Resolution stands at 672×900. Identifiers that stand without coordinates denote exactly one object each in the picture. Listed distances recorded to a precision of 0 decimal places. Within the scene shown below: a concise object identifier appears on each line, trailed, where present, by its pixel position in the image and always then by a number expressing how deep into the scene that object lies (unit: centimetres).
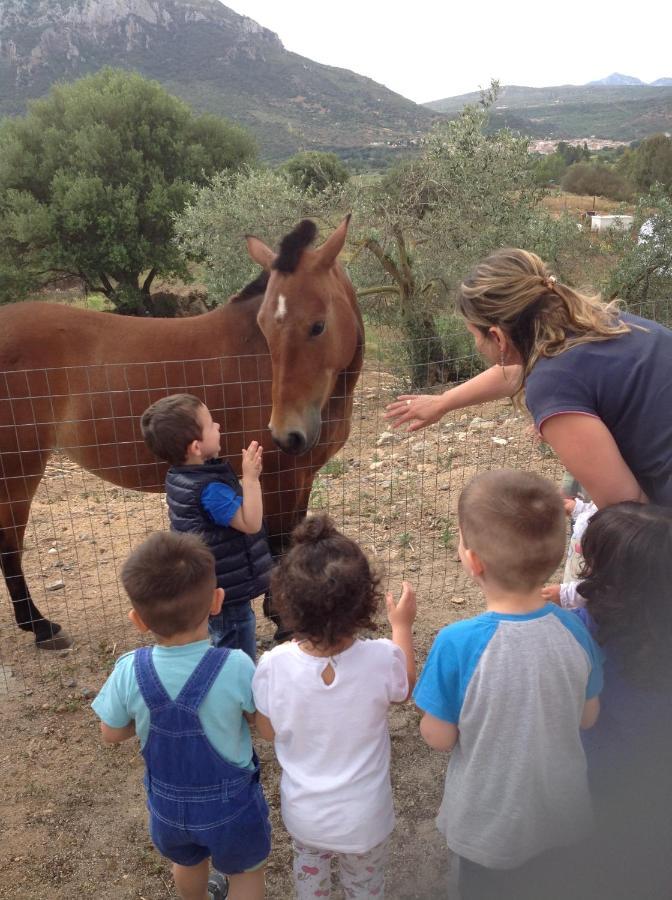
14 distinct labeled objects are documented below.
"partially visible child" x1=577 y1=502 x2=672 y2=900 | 160
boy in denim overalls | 163
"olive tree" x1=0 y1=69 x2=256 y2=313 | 1777
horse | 345
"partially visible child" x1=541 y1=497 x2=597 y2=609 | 198
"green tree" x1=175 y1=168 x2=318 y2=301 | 1062
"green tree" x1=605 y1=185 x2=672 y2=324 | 898
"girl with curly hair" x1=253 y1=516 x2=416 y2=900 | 155
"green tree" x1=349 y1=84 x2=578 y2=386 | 964
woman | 177
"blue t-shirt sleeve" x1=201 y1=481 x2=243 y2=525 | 232
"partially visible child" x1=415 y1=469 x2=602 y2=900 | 146
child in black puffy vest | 232
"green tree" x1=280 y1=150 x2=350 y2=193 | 2014
